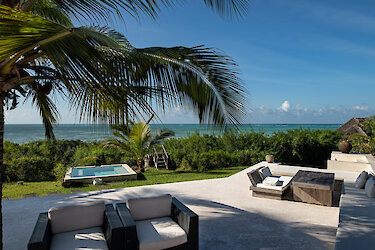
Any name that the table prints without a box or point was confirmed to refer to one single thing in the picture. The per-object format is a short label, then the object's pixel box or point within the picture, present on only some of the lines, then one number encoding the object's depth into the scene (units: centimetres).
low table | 545
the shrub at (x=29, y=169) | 949
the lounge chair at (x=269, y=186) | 580
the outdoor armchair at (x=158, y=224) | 302
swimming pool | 856
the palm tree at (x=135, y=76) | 211
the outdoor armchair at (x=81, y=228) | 289
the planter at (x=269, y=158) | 978
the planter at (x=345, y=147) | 940
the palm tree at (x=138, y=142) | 1054
